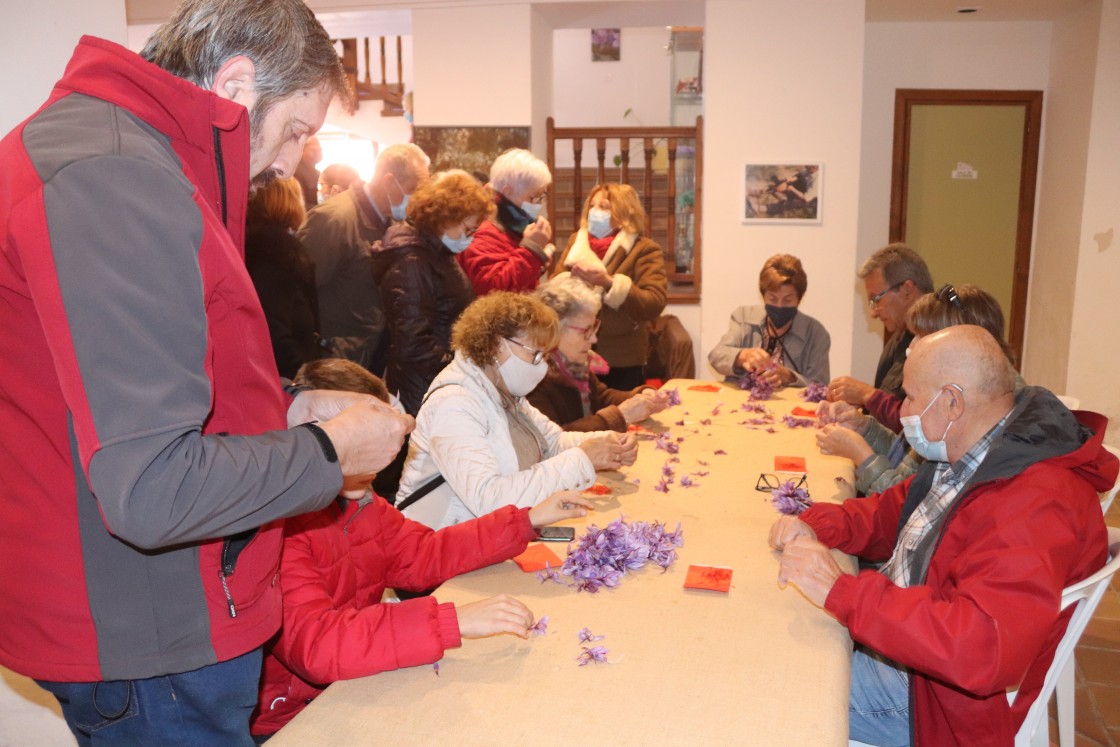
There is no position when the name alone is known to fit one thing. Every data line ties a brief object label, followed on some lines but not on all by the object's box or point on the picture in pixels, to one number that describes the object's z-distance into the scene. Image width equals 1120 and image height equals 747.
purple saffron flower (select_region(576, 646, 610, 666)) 1.62
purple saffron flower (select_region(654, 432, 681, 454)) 3.20
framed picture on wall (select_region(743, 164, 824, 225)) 6.26
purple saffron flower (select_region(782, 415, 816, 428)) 3.64
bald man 1.63
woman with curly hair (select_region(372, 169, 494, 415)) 3.85
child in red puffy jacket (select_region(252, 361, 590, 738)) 1.60
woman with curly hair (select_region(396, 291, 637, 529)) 2.52
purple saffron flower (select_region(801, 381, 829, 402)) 4.12
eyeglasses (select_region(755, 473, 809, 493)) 2.73
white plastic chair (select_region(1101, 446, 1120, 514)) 2.67
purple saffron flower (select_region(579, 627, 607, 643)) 1.71
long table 1.40
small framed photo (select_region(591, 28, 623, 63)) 11.84
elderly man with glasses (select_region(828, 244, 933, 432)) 3.81
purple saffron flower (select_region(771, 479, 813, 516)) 2.47
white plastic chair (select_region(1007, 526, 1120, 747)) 1.86
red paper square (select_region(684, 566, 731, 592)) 1.94
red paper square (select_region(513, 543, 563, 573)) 2.09
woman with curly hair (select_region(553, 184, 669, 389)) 4.98
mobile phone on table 2.27
